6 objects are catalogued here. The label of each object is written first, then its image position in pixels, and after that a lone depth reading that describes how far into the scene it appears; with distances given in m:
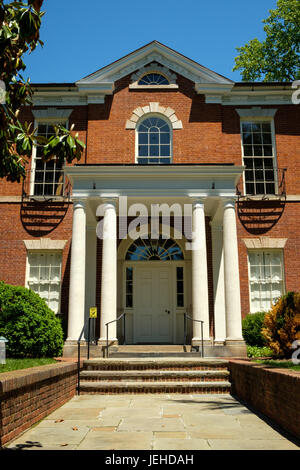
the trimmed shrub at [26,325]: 10.98
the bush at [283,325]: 9.20
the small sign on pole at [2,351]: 8.19
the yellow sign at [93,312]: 11.85
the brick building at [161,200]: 14.98
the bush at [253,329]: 13.66
